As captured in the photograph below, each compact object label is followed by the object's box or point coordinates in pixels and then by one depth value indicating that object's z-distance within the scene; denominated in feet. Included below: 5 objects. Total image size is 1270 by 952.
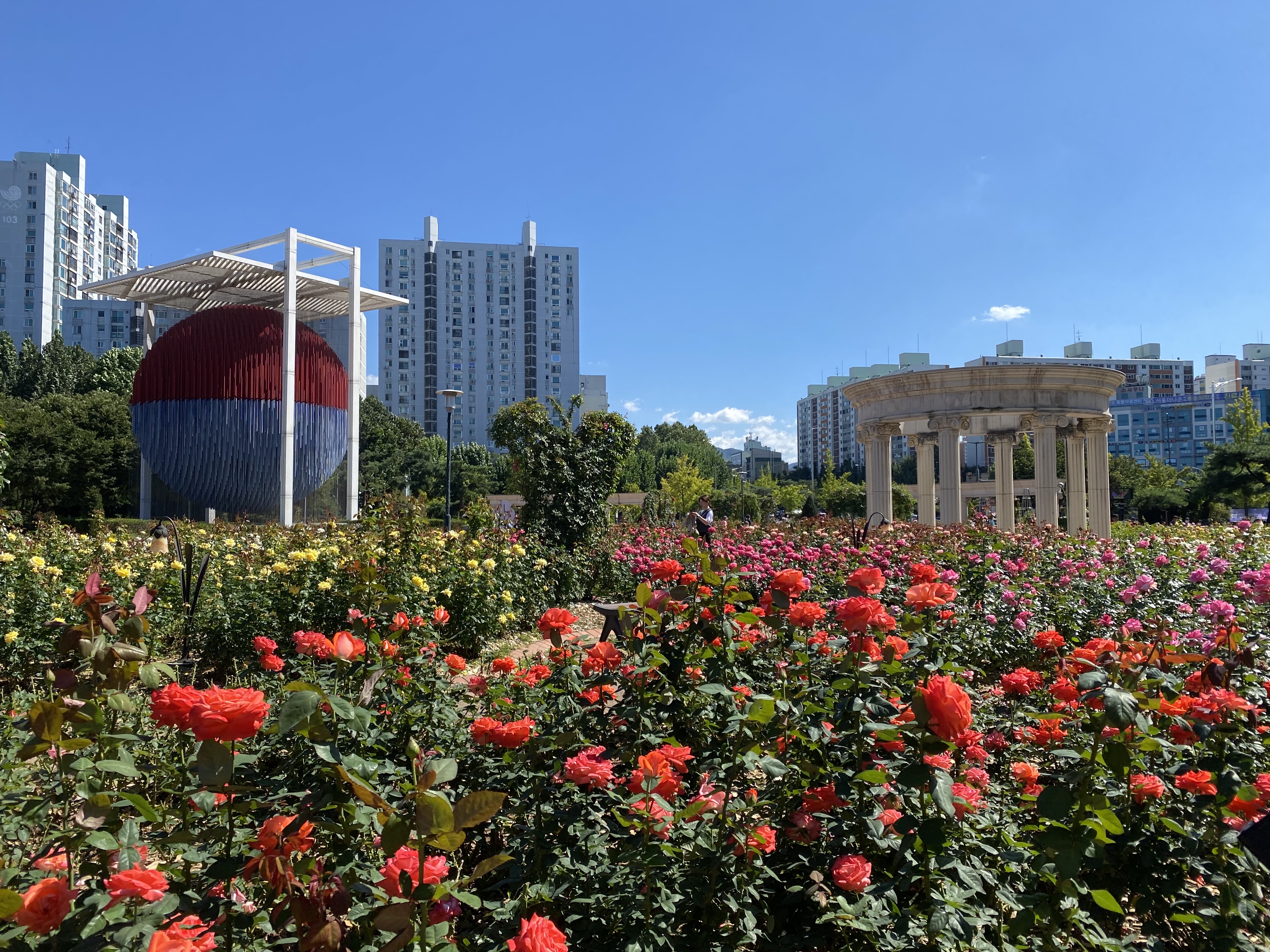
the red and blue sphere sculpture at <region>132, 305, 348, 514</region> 83.87
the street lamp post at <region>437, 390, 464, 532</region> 66.64
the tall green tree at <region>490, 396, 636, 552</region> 42.16
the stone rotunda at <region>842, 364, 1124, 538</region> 63.77
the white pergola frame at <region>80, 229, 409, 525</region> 83.66
